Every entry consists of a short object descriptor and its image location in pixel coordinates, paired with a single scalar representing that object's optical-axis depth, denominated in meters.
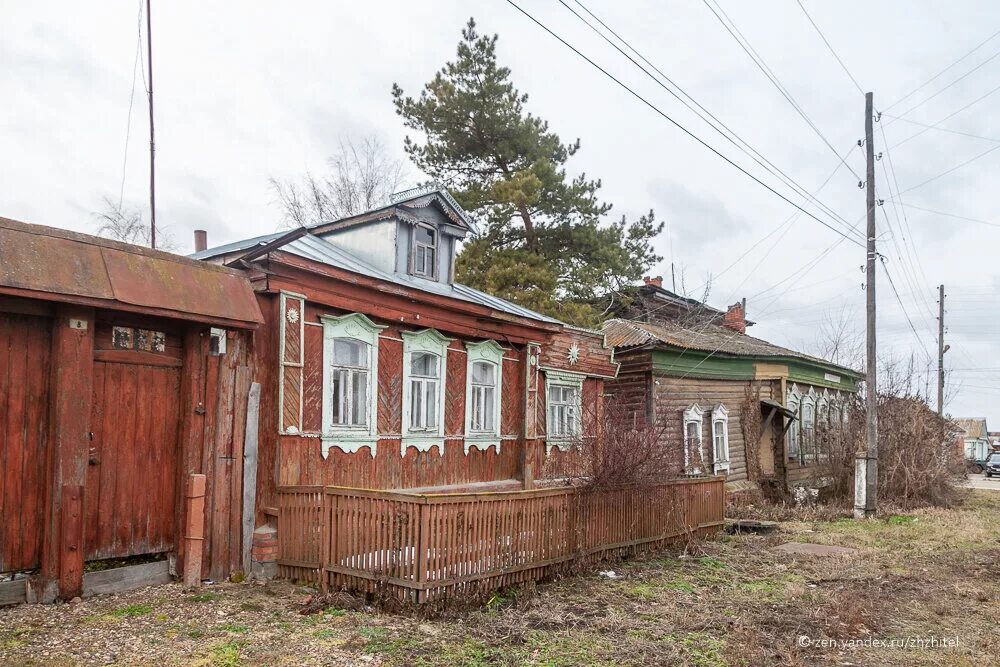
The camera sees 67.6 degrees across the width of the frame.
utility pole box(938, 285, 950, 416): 34.58
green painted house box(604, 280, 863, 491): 17.72
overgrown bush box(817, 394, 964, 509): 18.41
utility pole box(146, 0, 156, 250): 12.23
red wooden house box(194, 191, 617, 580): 8.74
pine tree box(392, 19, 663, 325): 23.59
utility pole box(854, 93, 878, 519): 16.47
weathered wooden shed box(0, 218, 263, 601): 6.59
